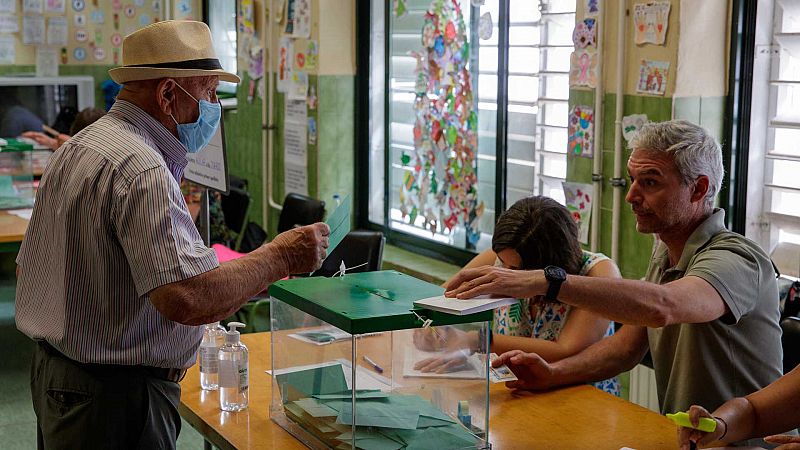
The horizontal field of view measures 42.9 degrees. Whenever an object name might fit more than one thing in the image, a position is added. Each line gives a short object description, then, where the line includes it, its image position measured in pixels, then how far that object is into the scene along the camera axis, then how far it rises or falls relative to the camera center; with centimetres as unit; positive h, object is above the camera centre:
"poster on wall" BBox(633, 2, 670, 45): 344 +23
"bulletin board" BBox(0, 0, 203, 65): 756 +46
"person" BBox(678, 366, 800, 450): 218 -69
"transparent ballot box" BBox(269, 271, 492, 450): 207 -60
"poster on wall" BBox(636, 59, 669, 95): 346 +4
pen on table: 212 -58
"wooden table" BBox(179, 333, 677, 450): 228 -78
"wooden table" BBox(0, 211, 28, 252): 490 -71
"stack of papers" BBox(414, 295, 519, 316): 203 -44
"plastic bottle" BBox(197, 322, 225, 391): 265 -73
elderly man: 199 -36
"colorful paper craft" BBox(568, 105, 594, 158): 382 -16
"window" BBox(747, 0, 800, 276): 335 -13
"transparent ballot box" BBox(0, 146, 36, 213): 570 -52
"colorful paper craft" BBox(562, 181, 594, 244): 386 -43
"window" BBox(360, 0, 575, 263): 422 -14
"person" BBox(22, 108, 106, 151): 506 -16
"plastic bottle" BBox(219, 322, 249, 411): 249 -71
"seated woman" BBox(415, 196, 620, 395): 284 -49
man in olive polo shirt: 220 -44
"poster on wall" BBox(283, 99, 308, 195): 578 -34
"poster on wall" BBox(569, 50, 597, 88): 377 +7
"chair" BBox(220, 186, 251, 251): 570 -69
